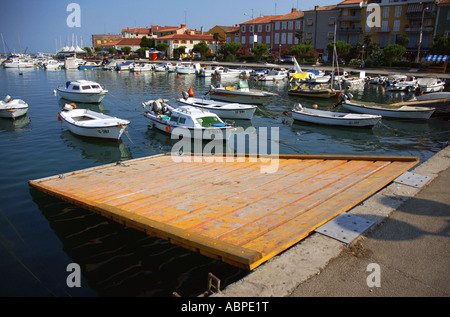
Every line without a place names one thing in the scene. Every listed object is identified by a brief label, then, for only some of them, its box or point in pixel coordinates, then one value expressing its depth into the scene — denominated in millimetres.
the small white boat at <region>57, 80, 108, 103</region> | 36719
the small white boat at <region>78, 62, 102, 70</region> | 91688
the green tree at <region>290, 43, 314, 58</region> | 80500
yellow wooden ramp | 6613
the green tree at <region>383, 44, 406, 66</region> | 64312
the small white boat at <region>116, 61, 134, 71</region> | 86000
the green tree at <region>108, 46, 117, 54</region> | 131125
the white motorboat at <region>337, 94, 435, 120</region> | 28033
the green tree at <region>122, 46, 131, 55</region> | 124562
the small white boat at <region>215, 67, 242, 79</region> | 71188
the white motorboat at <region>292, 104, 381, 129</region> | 25172
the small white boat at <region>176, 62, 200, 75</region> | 76875
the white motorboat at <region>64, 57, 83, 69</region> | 91556
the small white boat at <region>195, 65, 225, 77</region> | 71812
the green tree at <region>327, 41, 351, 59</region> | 72625
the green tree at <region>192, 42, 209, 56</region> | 106075
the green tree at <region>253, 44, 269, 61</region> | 89562
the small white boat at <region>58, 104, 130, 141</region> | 21125
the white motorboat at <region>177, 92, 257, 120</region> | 27812
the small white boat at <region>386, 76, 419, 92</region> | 47469
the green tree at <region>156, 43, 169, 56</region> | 116250
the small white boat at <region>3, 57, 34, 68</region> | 95688
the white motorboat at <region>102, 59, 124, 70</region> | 88938
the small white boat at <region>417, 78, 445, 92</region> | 44656
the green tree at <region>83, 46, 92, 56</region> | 137375
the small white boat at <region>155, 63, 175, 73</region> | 84625
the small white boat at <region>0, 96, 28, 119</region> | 28453
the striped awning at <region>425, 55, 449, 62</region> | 58912
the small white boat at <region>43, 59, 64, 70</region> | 89875
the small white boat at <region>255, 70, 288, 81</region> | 63688
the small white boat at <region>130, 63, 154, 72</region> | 82725
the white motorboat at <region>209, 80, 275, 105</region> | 35656
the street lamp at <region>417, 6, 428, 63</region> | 65750
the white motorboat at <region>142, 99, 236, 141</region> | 20844
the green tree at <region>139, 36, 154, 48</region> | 125500
